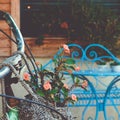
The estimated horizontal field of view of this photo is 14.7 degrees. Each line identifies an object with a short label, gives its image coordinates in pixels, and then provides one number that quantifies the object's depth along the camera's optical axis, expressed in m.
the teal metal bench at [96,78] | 3.97
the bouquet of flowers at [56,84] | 2.47
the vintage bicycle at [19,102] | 2.06
